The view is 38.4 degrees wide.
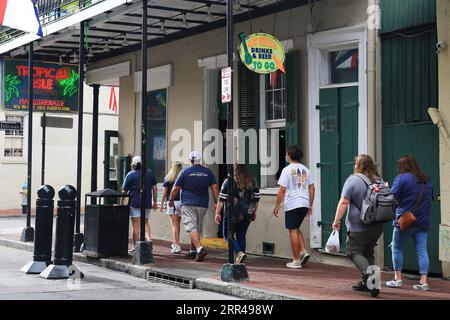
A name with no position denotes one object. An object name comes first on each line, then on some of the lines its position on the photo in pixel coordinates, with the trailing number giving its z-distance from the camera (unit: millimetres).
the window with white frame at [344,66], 10656
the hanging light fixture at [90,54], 16131
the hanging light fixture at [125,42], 14288
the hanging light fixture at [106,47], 14852
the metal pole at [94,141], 14109
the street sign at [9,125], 15853
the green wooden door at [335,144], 10438
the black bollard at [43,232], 9891
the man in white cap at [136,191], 12250
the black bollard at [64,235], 9602
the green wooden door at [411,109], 9273
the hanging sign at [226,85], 8811
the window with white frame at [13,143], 26547
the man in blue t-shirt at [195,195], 10820
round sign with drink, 10039
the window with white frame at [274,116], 11938
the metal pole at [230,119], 8820
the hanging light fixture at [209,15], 11954
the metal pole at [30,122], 13820
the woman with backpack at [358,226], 7770
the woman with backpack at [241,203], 10000
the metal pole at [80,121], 12250
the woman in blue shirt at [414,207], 8094
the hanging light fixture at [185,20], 12566
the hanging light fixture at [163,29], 13113
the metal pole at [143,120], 10484
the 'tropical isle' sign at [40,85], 15391
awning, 11766
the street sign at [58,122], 14273
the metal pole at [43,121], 14309
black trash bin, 11148
